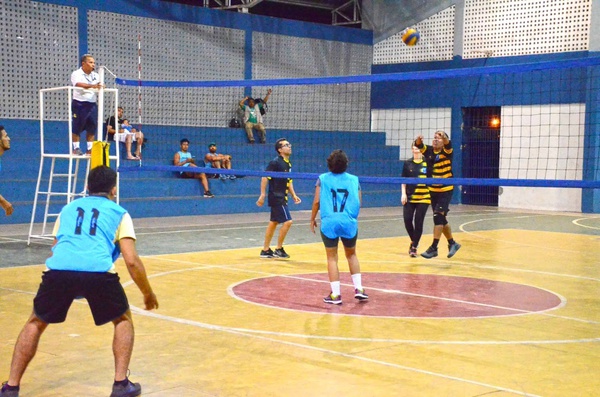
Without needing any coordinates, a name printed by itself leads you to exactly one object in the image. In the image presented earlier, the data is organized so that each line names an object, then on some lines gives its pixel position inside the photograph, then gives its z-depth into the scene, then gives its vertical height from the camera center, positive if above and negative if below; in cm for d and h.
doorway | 2648 -3
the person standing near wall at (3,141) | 1005 -2
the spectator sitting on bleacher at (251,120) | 2406 +72
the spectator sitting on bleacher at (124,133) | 2066 +22
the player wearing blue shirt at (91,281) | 512 -88
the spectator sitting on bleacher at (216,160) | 2227 -46
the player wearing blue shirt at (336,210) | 869 -69
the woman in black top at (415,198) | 1284 -80
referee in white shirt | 1240 +60
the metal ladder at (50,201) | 1269 -137
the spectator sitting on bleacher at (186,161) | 2148 -49
